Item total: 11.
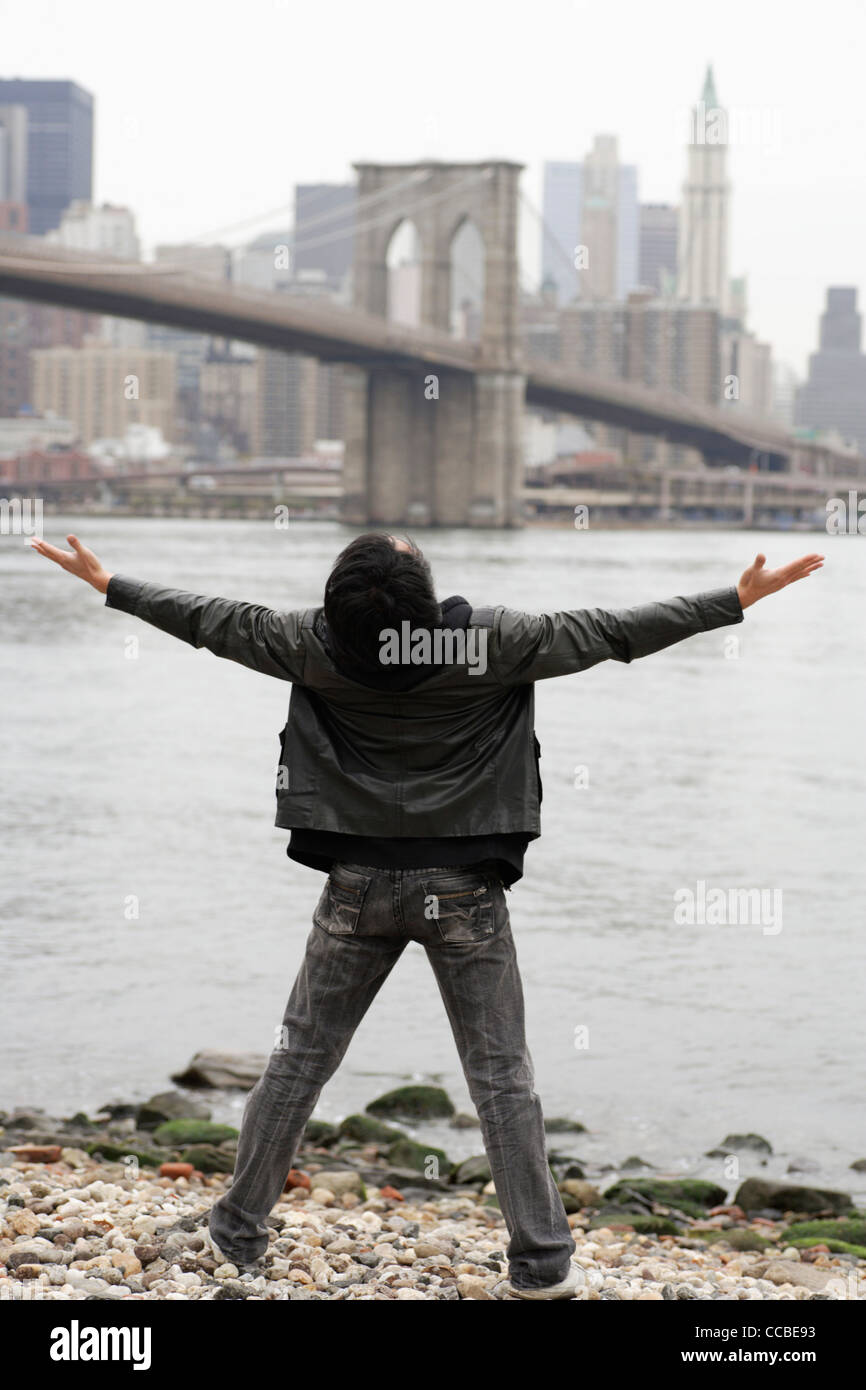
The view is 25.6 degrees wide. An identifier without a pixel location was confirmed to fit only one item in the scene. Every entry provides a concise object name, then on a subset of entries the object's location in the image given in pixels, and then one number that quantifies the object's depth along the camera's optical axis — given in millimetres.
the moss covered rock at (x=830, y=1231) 4672
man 2889
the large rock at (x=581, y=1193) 5035
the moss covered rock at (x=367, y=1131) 5863
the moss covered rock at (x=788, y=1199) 5234
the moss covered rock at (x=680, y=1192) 5219
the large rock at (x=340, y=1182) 4805
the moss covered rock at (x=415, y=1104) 6316
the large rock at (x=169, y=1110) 5970
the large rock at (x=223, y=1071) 6613
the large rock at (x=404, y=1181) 5203
